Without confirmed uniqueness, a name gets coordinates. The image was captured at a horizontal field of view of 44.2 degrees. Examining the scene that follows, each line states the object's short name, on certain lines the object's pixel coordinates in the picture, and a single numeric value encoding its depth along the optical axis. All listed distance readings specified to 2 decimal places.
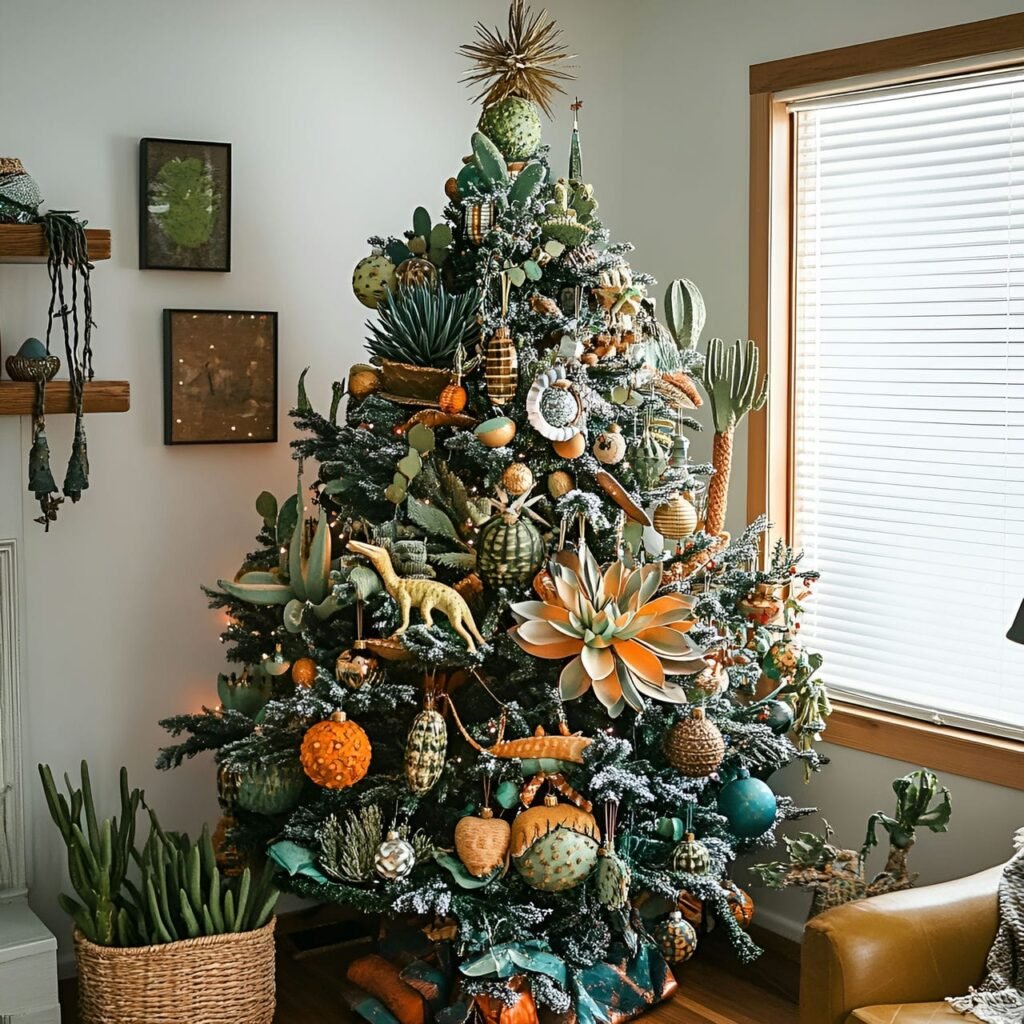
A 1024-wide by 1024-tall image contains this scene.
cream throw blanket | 2.20
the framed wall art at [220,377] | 3.07
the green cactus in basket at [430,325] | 2.61
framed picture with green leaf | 3.00
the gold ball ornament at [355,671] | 2.52
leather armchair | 2.19
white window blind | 2.88
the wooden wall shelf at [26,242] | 2.61
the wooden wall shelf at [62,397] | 2.66
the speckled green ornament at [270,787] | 2.57
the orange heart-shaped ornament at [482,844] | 2.53
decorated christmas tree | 2.52
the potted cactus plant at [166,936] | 2.52
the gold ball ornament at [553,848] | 2.51
